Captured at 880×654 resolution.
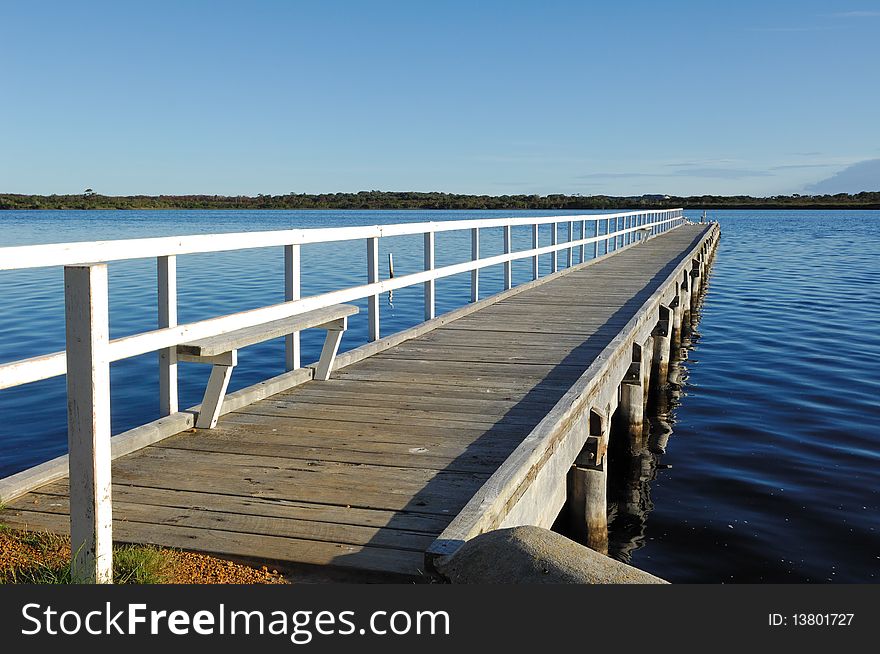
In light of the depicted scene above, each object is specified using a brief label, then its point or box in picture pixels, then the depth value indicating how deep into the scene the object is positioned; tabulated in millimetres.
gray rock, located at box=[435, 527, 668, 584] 2889
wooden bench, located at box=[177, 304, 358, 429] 4762
